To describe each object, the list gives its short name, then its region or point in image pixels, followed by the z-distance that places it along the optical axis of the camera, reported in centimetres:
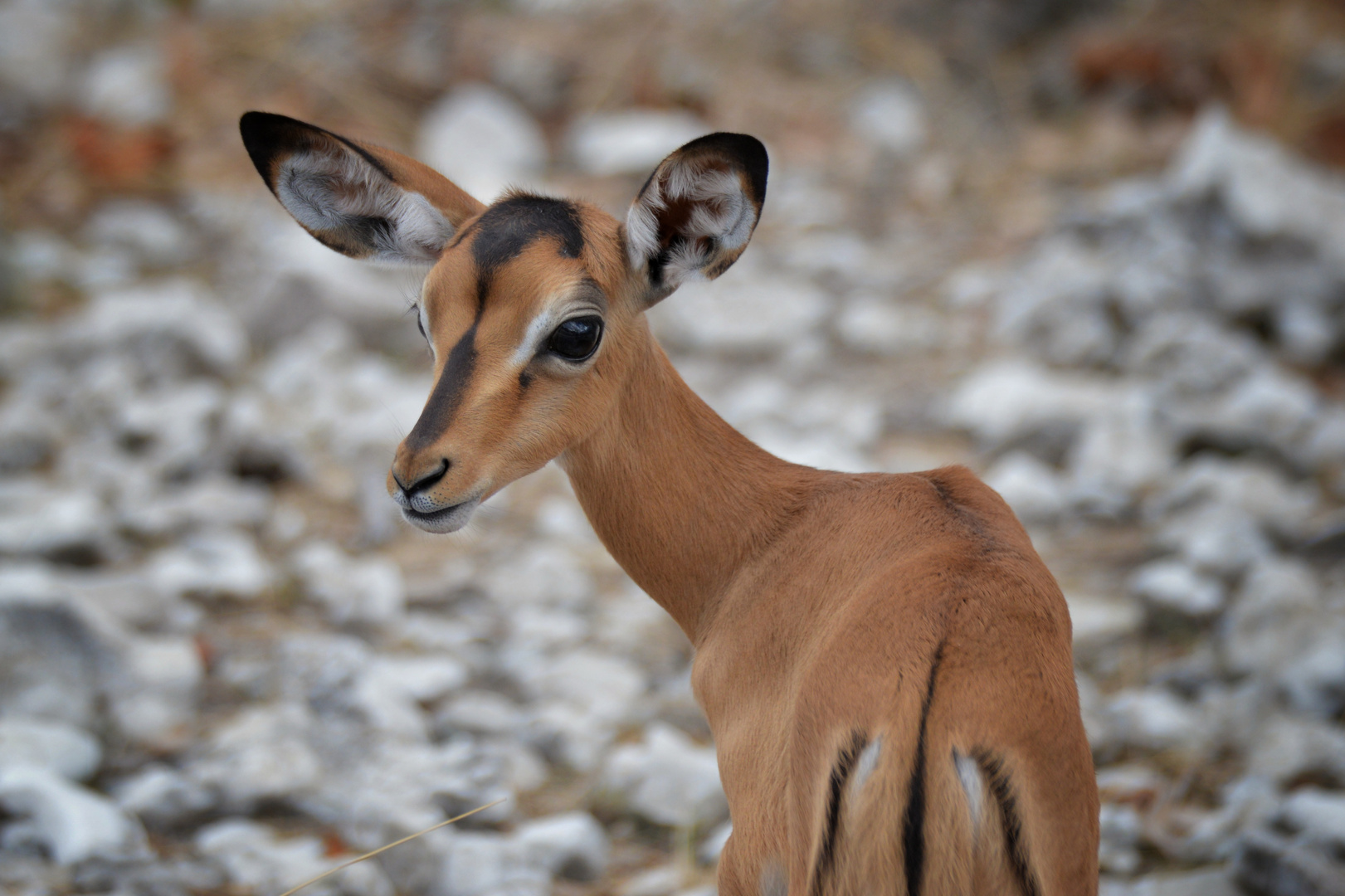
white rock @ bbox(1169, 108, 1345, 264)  1427
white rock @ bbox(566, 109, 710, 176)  1742
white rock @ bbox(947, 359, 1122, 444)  1181
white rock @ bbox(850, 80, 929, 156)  1909
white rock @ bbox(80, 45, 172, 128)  1891
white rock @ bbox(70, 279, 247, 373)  1347
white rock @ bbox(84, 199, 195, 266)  1672
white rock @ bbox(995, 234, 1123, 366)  1341
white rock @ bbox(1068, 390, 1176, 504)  1098
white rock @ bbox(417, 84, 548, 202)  1745
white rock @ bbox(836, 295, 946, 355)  1444
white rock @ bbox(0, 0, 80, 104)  1909
